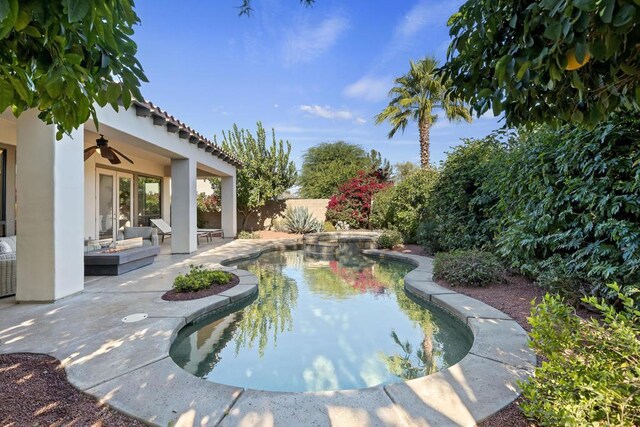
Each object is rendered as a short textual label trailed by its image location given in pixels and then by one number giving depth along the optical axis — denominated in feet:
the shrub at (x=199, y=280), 18.06
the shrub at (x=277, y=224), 57.82
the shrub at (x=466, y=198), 25.48
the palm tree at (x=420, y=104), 48.49
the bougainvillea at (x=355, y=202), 57.47
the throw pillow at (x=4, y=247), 18.98
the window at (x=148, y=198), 44.78
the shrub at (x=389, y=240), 37.81
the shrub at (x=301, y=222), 55.31
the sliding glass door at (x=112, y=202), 36.27
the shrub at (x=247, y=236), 48.73
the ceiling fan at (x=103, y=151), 22.17
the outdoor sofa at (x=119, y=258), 22.91
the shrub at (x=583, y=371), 5.88
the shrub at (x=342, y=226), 58.13
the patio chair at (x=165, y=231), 42.95
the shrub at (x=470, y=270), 19.38
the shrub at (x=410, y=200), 39.70
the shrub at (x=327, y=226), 57.11
